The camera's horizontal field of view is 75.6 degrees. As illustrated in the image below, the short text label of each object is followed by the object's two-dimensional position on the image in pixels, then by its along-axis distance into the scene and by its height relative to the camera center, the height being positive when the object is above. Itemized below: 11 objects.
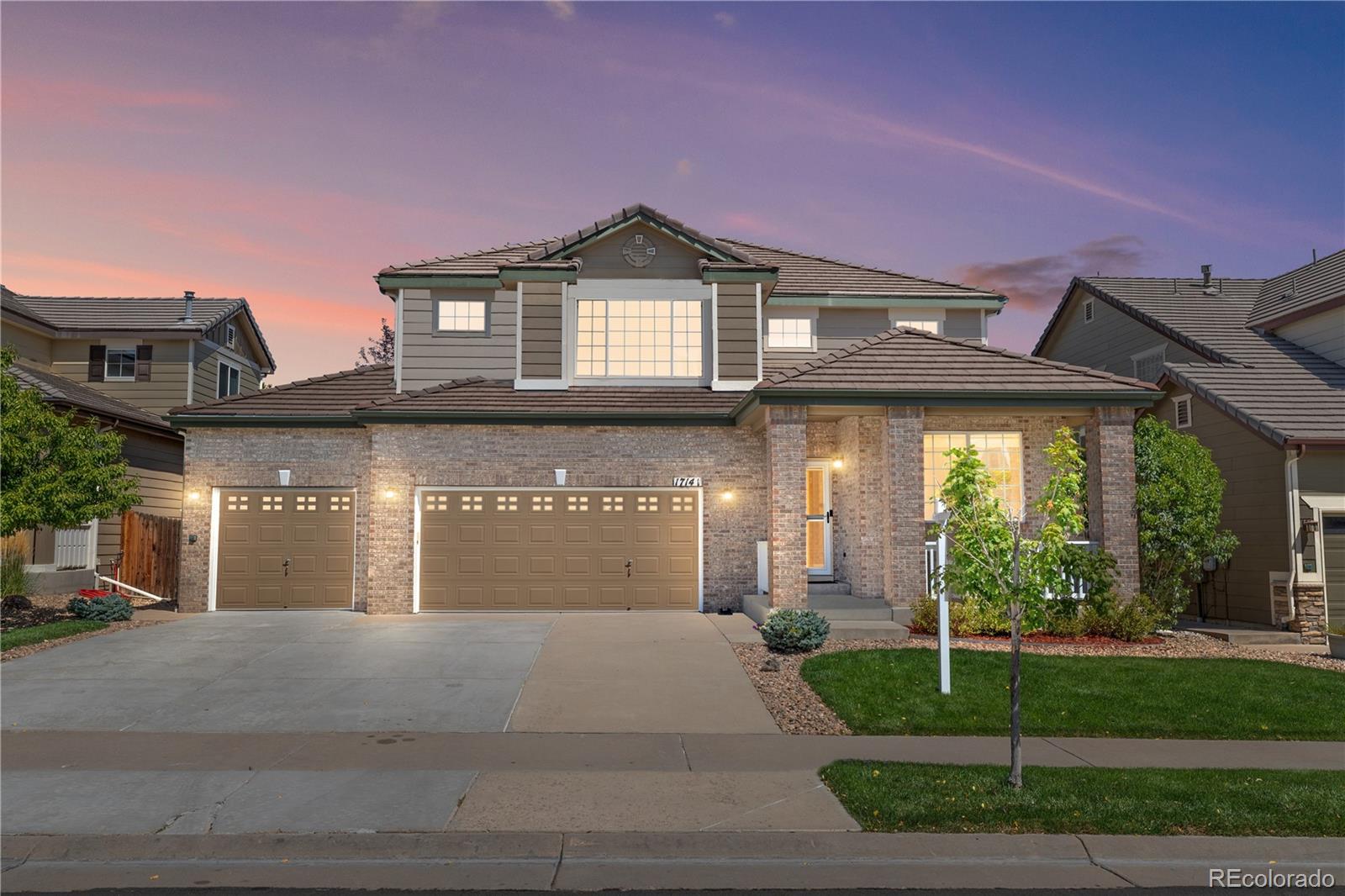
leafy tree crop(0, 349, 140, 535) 15.34 +0.60
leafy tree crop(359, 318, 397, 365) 62.05 +10.94
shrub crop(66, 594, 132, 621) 16.28 -2.05
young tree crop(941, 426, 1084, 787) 7.91 -0.37
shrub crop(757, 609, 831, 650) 13.33 -2.01
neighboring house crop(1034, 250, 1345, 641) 16.70 +1.99
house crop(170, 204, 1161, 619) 16.80 +0.93
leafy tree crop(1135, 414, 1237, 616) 16.05 -0.09
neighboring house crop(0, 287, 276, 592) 23.95 +4.48
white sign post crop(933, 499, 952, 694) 10.97 -1.93
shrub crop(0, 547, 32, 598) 17.75 -1.55
